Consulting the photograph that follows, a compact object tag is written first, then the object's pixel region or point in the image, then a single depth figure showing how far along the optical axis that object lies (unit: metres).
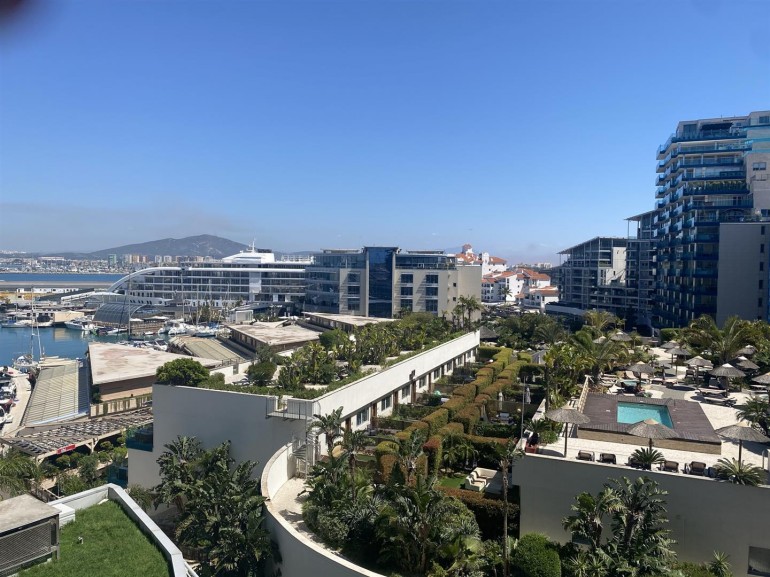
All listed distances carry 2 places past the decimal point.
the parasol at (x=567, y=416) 15.34
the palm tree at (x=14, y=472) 21.14
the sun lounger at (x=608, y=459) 13.95
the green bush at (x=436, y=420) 20.48
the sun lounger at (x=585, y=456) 14.19
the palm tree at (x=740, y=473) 12.22
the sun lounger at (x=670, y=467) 13.41
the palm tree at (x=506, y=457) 11.97
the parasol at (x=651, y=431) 14.17
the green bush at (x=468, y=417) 21.47
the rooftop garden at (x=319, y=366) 22.58
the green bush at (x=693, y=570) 11.45
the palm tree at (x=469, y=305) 49.22
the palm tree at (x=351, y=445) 15.38
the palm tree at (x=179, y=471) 18.14
